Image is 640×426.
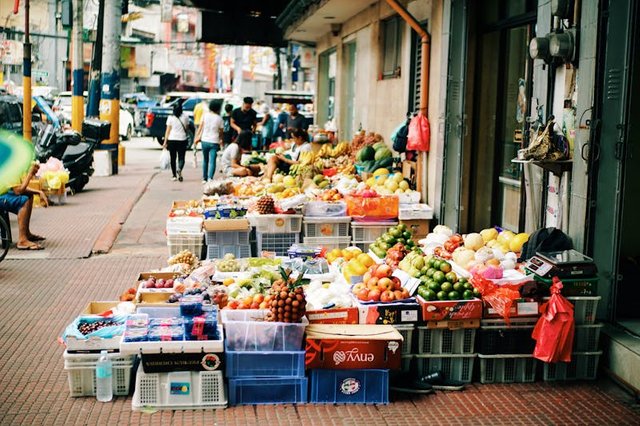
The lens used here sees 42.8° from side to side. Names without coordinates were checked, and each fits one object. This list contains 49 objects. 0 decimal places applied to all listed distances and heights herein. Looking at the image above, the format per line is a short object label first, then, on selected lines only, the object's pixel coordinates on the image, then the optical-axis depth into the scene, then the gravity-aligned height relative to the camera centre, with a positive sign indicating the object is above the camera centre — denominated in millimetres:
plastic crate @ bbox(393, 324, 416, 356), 6391 -1589
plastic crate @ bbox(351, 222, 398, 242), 10305 -1259
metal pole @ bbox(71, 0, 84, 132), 22078 +1287
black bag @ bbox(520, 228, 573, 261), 6938 -893
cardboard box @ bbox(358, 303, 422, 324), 6387 -1414
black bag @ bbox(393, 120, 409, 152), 11648 -97
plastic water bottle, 5934 -1843
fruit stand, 5875 -1516
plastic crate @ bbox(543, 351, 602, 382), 6578 -1862
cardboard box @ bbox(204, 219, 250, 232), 9695 -1161
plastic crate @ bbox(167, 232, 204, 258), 9711 -1379
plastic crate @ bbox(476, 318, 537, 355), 6480 -1606
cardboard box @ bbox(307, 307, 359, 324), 6469 -1469
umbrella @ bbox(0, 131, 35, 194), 8930 -394
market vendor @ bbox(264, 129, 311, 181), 13841 -499
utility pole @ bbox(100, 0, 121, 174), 21141 +1291
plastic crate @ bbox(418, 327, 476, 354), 6449 -1633
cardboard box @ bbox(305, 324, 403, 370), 5953 -1607
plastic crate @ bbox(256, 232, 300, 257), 10133 -1408
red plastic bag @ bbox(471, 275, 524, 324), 6406 -1266
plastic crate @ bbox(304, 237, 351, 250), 10180 -1396
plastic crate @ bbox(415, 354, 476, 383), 6457 -1838
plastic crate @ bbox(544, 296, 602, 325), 6542 -1370
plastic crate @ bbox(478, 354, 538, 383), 6500 -1862
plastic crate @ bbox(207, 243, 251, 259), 9844 -1497
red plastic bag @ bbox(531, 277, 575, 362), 6340 -1509
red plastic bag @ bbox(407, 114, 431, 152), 11000 -17
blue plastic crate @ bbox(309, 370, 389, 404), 6008 -1885
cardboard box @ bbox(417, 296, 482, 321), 6375 -1372
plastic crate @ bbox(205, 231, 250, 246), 9820 -1334
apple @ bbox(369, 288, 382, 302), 6562 -1311
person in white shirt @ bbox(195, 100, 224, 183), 17755 -182
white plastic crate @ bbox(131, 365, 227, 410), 5816 -1885
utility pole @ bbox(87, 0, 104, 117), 22672 +1236
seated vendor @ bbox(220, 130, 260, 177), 14852 -704
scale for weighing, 6469 -1030
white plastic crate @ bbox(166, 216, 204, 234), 9734 -1189
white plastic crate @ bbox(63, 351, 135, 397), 5969 -1824
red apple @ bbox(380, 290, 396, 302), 6504 -1312
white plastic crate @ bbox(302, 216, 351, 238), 10203 -1201
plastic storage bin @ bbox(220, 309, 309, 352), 6004 -1522
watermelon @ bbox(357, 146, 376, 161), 13883 -388
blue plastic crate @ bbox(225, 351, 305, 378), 5961 -1725
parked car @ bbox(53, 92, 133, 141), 32975 +416
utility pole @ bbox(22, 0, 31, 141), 17656 +810
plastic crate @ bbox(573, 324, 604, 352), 6578 -1613
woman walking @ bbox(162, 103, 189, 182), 19375 -176
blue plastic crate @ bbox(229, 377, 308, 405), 5953 -1914
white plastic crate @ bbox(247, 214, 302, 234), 9992 -1158
